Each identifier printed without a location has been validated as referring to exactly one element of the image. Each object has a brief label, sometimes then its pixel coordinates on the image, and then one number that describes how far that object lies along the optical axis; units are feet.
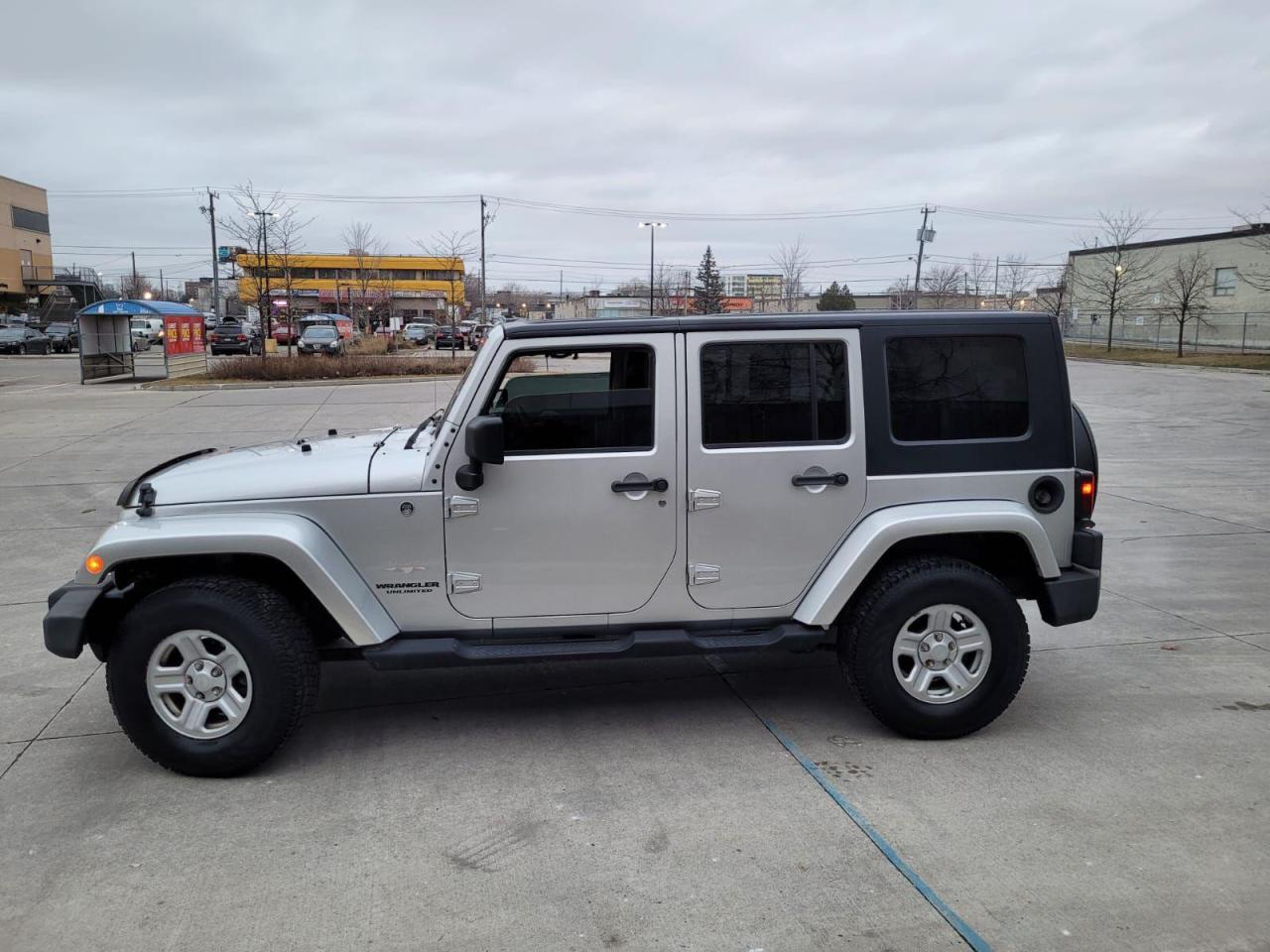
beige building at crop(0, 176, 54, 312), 238.27
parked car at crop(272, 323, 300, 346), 137.14
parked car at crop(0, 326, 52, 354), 142.82
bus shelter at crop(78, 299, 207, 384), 86.99
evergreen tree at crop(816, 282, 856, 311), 137.02
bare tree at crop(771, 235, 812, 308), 182.91
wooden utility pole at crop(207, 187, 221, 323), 175.73
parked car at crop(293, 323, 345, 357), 113.73
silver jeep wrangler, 12.90
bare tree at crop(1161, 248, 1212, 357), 148.46
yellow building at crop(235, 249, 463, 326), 267.18
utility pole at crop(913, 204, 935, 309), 148.66
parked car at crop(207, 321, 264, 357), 128.88
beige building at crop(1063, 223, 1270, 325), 155.53
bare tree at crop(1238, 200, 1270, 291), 138.41
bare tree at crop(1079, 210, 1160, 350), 174.81
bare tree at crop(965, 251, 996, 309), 223.30
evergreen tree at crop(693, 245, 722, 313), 171.46
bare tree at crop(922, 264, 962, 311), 178.81
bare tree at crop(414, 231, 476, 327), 137.99
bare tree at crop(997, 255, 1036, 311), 225.97
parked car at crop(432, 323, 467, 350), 135.81
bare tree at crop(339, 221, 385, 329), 189.37
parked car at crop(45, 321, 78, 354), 153.28
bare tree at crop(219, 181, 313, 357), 105.48
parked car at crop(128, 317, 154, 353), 107.14
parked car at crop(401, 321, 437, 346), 168.14
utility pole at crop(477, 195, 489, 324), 165.54
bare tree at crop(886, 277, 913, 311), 174.44
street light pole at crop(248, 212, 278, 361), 105.06
